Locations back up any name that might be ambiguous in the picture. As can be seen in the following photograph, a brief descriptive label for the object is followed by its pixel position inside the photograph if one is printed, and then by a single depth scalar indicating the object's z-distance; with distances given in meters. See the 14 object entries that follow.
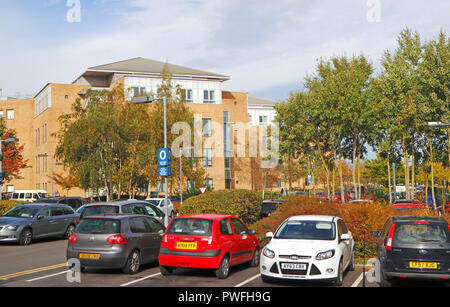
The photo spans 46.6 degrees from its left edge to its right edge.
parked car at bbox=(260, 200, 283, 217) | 29.27
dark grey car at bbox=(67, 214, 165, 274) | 12.45
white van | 55.71
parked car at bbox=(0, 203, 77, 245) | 20.45
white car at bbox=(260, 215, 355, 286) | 10.73
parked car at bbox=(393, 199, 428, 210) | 21.67
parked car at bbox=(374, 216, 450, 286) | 10.60
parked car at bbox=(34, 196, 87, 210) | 32.62
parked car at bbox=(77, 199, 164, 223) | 18.78
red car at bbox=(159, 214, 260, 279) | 11.87
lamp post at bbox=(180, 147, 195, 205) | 51.72
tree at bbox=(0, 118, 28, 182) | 54.41
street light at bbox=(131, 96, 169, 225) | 21.19
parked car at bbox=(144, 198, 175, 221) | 31.56
